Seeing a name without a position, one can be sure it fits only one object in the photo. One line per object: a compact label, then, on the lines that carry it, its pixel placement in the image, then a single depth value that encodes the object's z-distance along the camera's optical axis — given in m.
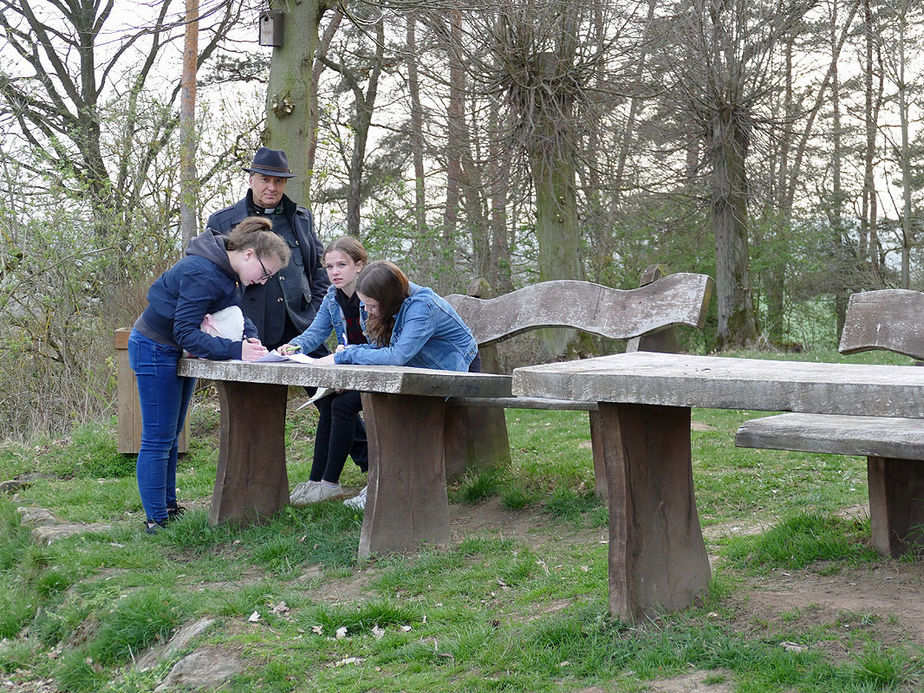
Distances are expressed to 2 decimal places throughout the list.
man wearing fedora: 5.41
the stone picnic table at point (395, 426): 3.78
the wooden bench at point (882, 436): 2.89
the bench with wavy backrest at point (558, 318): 4.88
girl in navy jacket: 4.66
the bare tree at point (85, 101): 9.57
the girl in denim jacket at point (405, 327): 4.35
